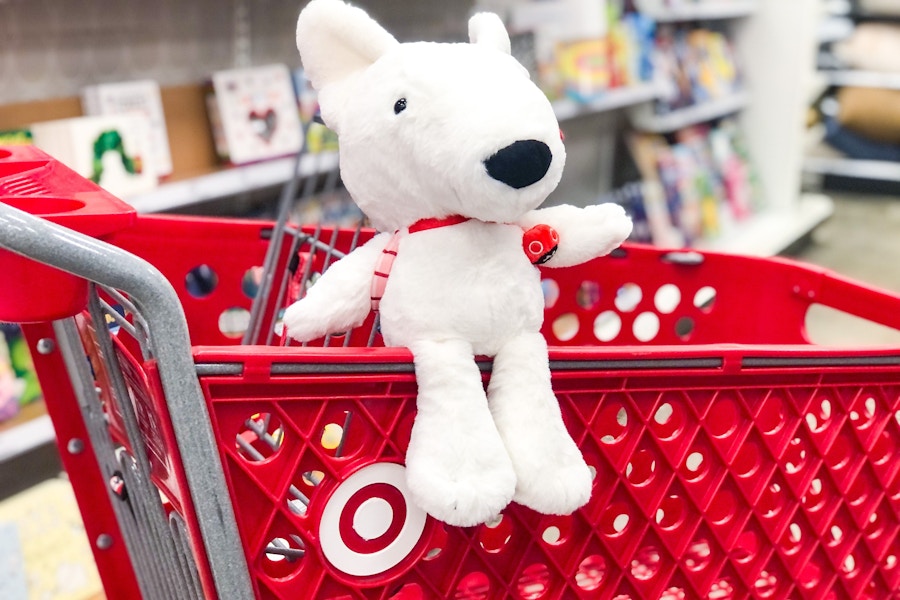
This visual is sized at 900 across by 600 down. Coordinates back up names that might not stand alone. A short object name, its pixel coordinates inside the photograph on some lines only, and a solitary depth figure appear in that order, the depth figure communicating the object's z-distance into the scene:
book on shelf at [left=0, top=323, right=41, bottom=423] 1.58
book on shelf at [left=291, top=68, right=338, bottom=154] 1.88
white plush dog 0.70
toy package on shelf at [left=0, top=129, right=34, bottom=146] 1.47
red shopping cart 0.64
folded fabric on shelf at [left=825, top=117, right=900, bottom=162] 4.97
